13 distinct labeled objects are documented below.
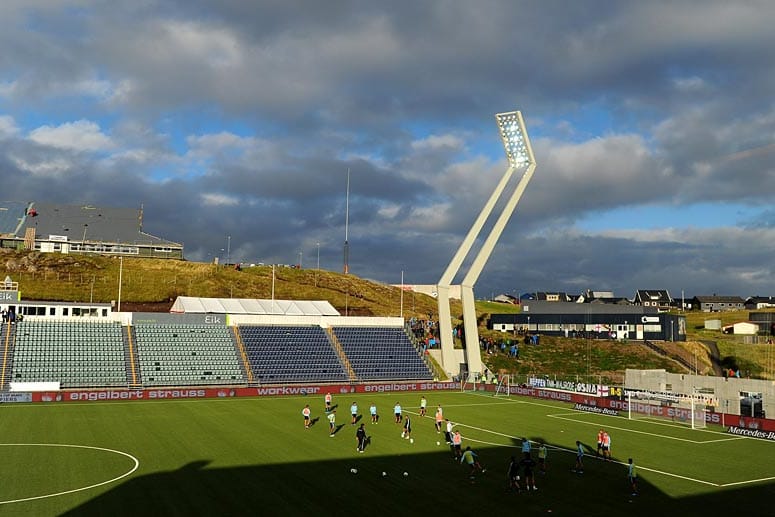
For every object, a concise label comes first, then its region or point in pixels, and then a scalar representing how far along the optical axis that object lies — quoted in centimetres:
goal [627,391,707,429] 4966
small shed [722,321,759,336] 10906
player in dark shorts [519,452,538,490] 2852
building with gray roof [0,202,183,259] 12338
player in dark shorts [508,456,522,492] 2842
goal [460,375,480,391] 7377
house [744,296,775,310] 18800
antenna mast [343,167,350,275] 13532
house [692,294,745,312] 19612
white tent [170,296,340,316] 8469
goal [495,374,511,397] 6902
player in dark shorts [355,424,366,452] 3638
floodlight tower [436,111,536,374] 7450
